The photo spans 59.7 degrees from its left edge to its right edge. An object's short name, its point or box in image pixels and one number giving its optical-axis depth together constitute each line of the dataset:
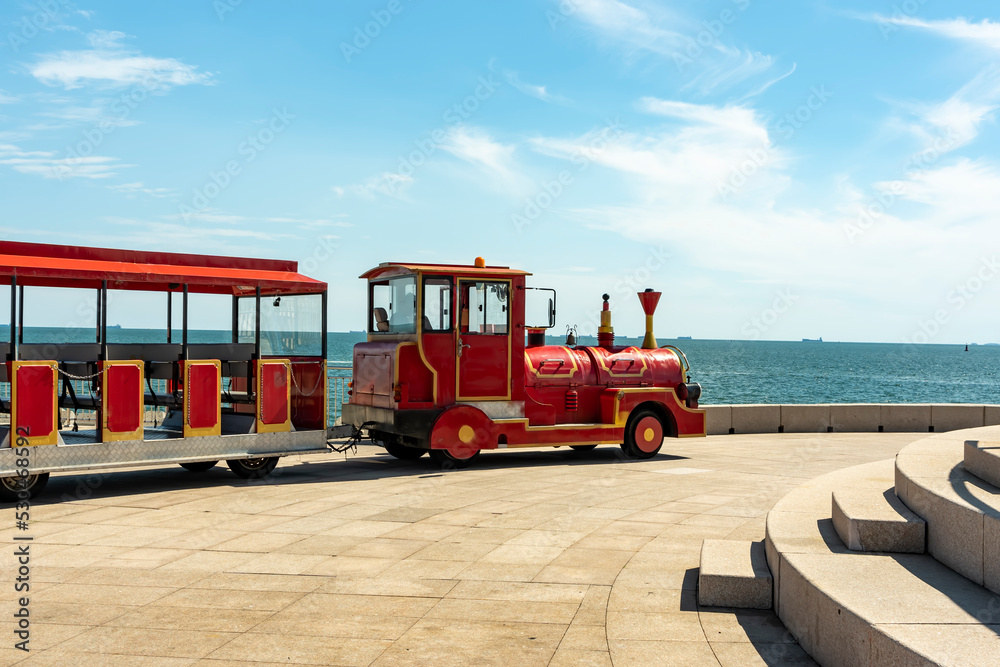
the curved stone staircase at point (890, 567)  4.34
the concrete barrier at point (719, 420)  18.25
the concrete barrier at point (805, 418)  18.67
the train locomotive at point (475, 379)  12.31
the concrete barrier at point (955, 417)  18.45
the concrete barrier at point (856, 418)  18.80
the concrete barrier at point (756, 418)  18.42
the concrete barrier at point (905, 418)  18.92
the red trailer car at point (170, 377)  9.52
